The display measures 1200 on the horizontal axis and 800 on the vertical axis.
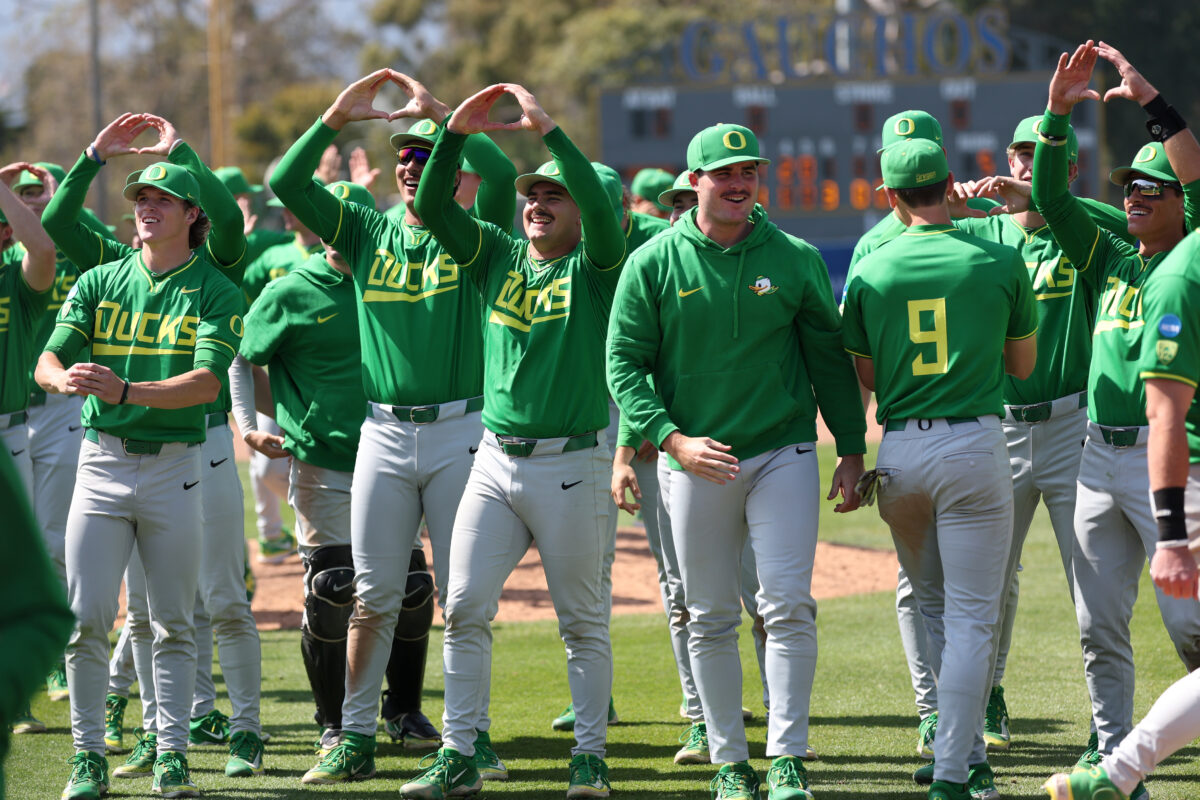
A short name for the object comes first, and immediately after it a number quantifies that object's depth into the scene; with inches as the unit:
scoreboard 1713.8
